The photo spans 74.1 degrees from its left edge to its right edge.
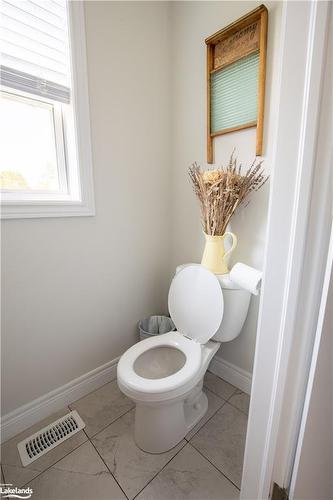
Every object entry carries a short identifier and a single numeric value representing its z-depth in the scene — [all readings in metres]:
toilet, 0.93
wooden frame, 0.99
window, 0.96
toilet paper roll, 0.96
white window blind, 0.93
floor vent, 1.03
